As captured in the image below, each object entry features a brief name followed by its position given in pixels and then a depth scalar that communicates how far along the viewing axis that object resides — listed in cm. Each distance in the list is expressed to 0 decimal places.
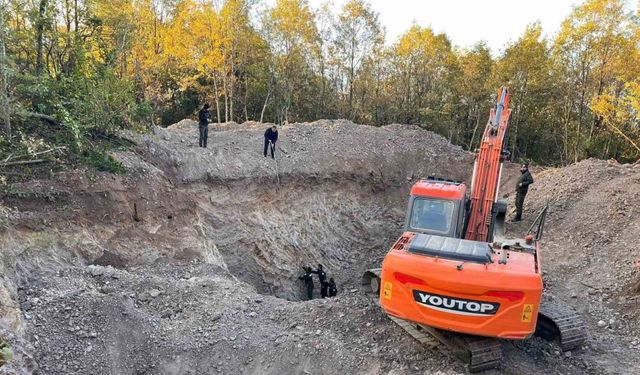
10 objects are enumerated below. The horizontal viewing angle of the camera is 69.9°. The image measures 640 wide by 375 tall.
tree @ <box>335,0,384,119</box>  2431
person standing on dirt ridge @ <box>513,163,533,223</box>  1284
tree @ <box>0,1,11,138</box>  829
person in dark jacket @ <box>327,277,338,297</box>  1295
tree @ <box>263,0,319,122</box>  2255
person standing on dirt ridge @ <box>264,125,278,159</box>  1487
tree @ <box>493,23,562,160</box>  2302
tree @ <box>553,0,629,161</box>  1905
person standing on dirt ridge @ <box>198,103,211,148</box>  1322
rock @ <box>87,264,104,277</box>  794
